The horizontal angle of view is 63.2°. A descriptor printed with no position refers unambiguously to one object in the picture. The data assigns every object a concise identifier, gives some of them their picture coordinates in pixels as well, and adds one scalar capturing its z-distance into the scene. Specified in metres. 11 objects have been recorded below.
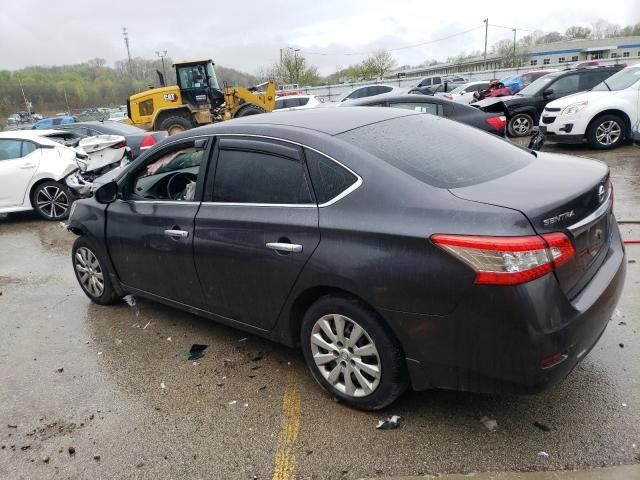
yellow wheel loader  18.06
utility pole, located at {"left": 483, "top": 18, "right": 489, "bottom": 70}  78.96
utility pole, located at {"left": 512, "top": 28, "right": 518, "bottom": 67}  79.32
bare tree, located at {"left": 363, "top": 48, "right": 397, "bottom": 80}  75.62
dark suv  13.13
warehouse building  78.69
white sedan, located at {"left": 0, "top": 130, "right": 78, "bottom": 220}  8.78
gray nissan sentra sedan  2.32
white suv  10.26
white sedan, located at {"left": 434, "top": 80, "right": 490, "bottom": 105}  24.73
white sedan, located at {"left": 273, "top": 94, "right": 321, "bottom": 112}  22.94
